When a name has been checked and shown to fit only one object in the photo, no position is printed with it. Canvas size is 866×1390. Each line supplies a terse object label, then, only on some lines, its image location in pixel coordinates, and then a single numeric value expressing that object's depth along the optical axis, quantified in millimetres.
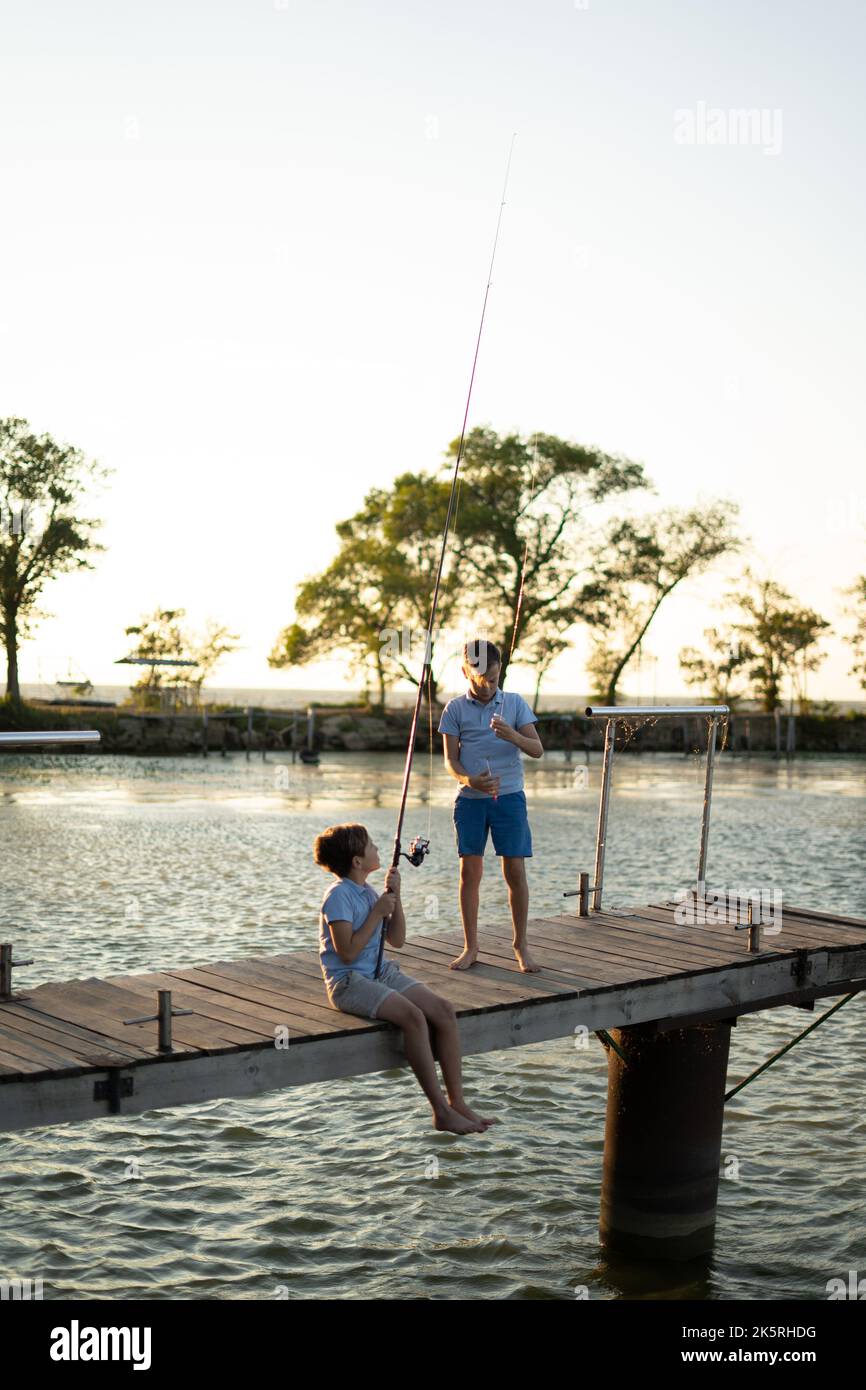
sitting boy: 5672
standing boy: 6836
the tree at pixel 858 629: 68375
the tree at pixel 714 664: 66188
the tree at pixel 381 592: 57656
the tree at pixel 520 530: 57719
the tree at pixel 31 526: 54625
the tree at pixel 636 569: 60312
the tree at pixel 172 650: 59000
